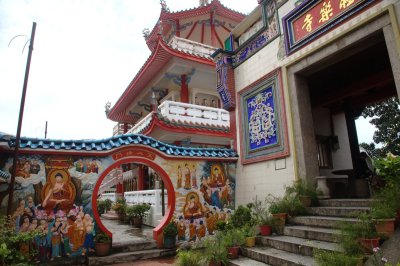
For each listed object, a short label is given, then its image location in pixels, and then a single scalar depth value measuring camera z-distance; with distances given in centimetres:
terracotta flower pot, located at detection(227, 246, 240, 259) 538
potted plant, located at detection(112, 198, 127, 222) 1302
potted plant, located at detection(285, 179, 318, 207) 613
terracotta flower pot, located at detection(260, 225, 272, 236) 591
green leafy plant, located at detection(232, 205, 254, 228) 688
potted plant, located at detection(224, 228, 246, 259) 540
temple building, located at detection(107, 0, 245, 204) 1153
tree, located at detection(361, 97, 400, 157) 1568
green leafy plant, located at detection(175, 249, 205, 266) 490
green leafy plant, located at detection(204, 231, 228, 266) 496
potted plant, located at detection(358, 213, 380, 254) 375
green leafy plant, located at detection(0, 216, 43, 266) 421
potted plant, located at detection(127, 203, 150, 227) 1088
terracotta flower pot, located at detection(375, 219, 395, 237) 384
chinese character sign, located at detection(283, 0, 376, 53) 567
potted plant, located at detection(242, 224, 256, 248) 561
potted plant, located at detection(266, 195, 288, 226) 591
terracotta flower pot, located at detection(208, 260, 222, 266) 495
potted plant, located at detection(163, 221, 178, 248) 712
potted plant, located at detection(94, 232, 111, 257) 634
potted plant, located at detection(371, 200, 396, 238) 384
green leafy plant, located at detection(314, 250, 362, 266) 344
